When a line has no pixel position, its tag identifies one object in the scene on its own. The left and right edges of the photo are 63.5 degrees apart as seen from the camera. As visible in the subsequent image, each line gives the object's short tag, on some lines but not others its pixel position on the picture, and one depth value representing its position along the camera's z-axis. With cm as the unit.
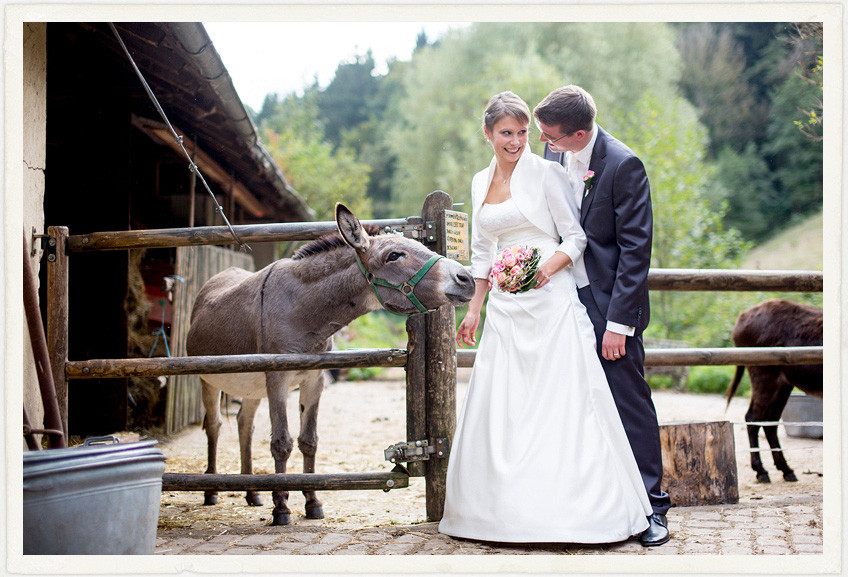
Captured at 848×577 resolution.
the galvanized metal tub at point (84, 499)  232
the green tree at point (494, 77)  2427
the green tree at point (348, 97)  5222
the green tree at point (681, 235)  1852
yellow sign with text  390
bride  313
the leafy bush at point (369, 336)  1623
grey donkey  361
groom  330
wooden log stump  441
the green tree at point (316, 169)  2559
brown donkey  581
